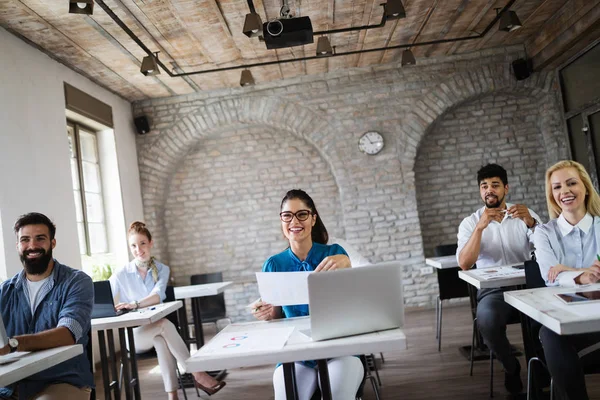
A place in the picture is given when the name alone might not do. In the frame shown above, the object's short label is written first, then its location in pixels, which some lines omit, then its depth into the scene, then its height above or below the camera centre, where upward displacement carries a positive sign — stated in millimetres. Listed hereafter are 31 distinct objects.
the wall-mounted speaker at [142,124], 7777 +1695
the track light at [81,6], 3923 +1740
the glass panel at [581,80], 6098 +1285
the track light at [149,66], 5625 +1799
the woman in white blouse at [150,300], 4156 -393
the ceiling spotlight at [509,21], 5629 +1793
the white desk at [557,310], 1810 -407
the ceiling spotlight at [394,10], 4746 +1739
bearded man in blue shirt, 2584 -198
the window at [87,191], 6480 +754
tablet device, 2078 -397
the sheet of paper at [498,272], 3271 -423
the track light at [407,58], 6526 +1811
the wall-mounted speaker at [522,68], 7309 +1687
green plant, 6316 -217
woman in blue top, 2635 -121
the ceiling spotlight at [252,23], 4559 +1695
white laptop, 1879 -269
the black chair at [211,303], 6055 -714
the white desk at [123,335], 3486 -559
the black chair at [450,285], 5215 -706
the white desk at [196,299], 4887 -515
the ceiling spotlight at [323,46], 5871 +1850
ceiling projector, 4625 +1619
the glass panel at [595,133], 6207 +633
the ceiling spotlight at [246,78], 6599 +1830
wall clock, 7551 +1012
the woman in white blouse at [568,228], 2895 -179
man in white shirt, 3781 -211
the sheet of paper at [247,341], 1993 -405
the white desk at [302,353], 1875 -414
